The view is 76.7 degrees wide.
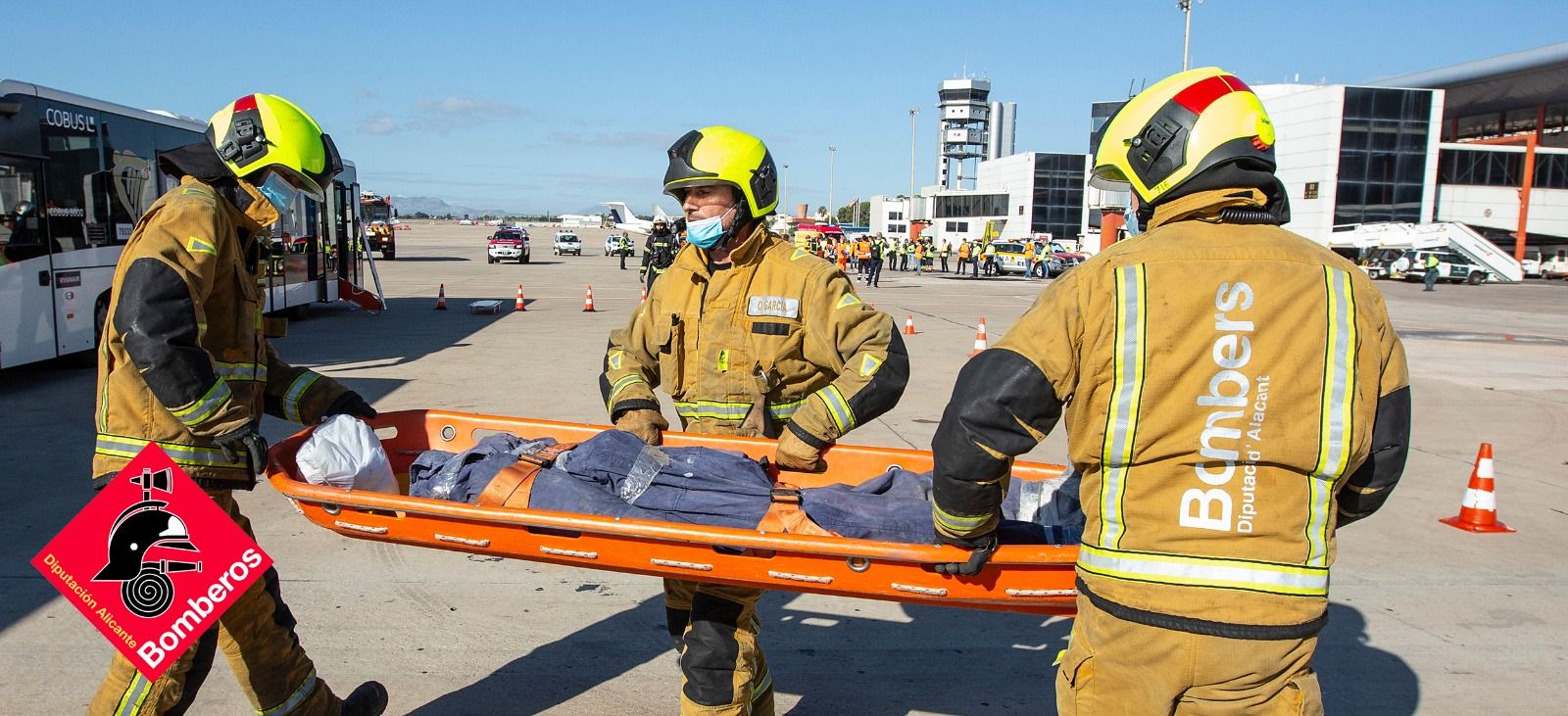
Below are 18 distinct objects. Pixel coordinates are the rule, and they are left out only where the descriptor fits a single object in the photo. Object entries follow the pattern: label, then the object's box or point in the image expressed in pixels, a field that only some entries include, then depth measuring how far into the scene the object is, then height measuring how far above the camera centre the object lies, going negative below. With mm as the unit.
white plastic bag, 3258 -742
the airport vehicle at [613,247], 50625 -243
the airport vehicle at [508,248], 41531 -361
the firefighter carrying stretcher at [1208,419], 1926 -327
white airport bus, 9891 +285
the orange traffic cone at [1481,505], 6105 -1506
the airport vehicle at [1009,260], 41781 -390
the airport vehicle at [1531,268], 47750 -307
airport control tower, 119562 +15370
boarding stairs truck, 41250 +762
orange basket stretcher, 2527 -838
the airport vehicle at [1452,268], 38531 -326
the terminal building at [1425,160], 50375 +5182
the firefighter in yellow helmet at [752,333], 3309 -298
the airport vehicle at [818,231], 40266 +652
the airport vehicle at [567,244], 54019 -186
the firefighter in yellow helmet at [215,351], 2662 -333
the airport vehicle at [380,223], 40988 +573
